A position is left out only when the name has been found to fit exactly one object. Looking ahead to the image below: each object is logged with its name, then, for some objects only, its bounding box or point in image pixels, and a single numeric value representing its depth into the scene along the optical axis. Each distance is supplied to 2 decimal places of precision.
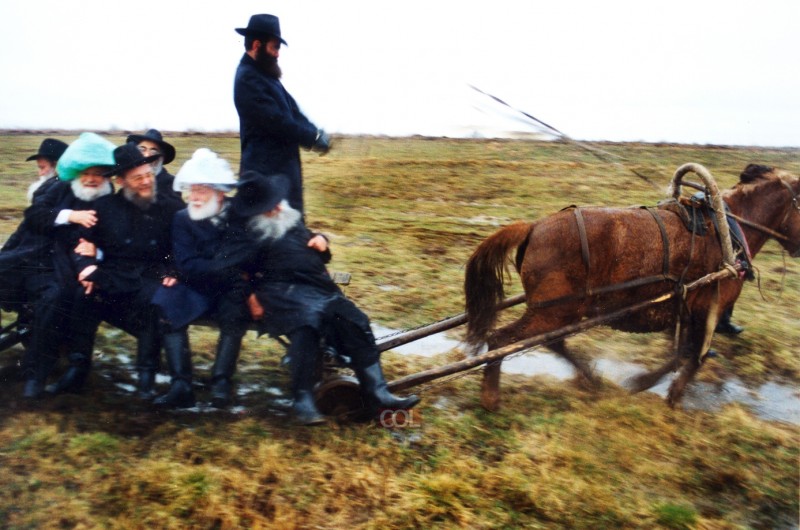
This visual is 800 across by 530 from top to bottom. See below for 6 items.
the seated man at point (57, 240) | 4.12
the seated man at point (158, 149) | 4.83
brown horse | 4.56
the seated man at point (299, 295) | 4.02
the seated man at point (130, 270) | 4.12
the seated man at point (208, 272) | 3.98
